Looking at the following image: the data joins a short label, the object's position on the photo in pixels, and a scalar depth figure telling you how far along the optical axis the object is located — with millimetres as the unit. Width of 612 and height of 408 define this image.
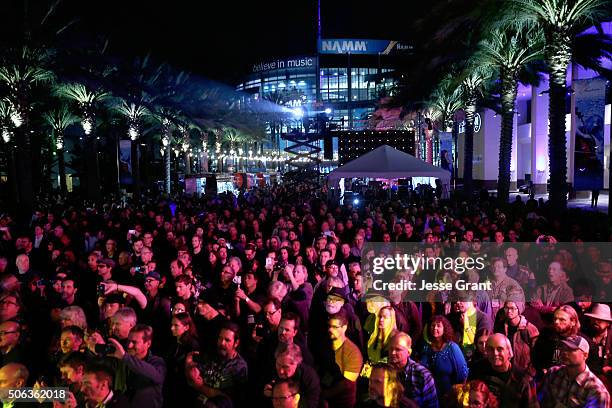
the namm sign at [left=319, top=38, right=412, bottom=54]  107625
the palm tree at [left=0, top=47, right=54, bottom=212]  20750
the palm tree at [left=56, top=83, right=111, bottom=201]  29534
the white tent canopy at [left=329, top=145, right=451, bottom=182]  16625
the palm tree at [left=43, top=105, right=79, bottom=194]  38250
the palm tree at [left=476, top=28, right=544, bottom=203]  18656
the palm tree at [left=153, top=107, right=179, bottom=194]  36850
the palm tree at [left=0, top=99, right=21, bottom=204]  31628
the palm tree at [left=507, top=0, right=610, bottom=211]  14906
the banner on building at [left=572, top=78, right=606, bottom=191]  16953
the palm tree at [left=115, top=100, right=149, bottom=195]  35438
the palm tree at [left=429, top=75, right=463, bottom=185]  31266
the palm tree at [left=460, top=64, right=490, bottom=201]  25531
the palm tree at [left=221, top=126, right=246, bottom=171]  66375
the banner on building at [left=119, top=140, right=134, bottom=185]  26769
